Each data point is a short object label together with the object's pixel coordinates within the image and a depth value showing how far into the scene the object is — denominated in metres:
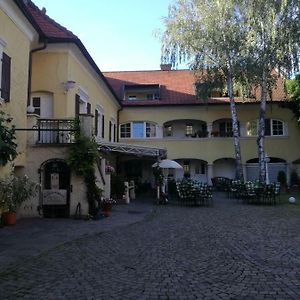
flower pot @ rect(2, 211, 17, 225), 8.71
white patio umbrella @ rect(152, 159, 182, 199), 15.70
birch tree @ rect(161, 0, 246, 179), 17.97
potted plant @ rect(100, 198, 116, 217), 10.88
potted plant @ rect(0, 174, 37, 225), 8.67
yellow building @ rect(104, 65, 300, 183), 23.06
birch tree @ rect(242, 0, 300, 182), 17.35
